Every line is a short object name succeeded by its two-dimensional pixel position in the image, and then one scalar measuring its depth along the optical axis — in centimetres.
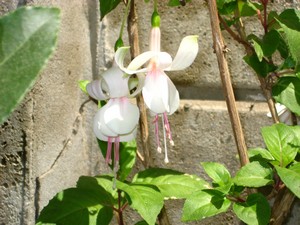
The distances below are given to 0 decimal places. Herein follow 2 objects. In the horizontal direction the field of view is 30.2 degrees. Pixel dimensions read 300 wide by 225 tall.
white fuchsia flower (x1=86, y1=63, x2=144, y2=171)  63
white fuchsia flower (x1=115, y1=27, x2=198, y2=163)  60
